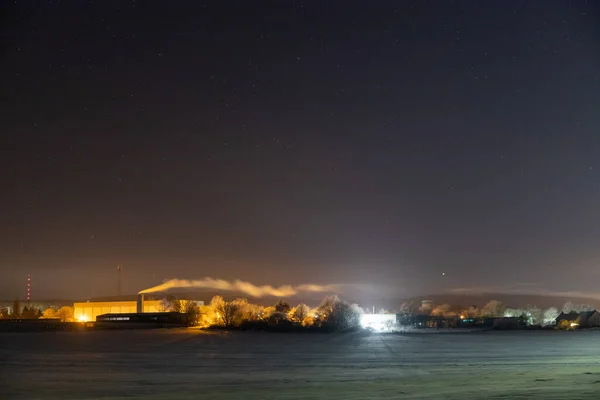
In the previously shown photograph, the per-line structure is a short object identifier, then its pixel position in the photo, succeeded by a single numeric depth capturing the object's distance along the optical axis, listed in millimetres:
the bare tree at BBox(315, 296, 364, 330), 103956
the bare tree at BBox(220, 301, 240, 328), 114625
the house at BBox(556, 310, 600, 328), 118812
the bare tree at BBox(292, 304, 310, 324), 111500
